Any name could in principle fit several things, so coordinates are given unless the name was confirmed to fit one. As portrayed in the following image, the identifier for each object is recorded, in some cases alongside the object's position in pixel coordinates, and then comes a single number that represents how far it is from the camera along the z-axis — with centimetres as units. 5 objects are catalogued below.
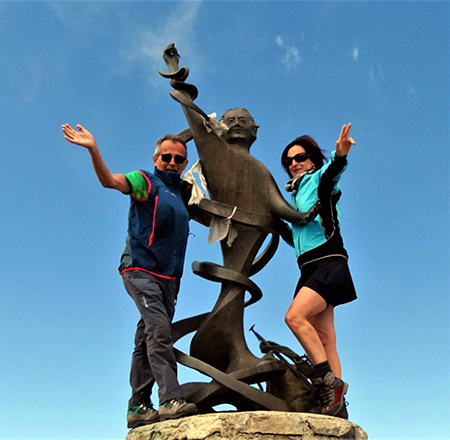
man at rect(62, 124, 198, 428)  423
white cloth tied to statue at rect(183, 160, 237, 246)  499
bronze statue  465
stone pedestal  398
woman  444
